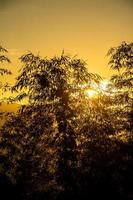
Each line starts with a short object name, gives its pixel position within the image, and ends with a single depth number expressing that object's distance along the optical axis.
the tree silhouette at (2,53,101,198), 22.83
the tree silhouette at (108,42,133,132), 24.59
